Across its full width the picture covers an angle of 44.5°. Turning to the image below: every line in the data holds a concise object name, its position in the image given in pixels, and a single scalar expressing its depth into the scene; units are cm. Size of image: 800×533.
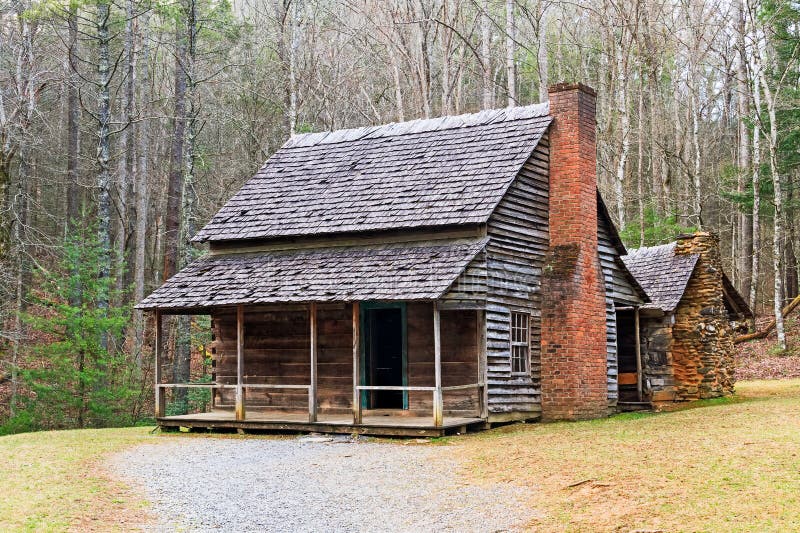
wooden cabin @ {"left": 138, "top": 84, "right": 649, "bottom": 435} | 1884
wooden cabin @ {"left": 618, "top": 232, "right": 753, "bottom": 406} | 2439
